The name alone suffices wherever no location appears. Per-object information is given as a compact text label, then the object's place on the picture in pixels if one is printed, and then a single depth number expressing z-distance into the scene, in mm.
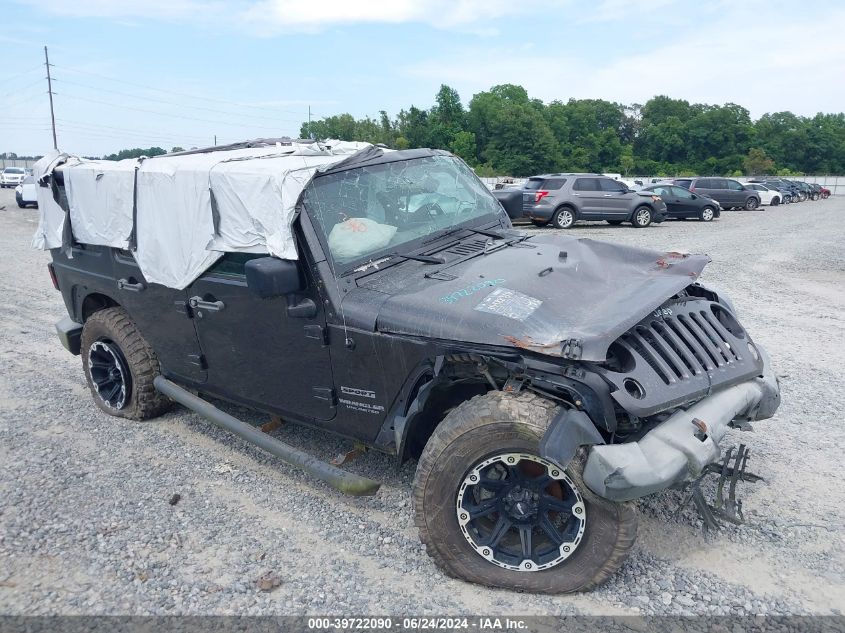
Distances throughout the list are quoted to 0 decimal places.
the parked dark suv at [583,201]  20078
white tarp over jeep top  3928
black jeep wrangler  2986
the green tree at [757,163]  66738
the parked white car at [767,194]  35312
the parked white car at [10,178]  44156
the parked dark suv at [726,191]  30027
